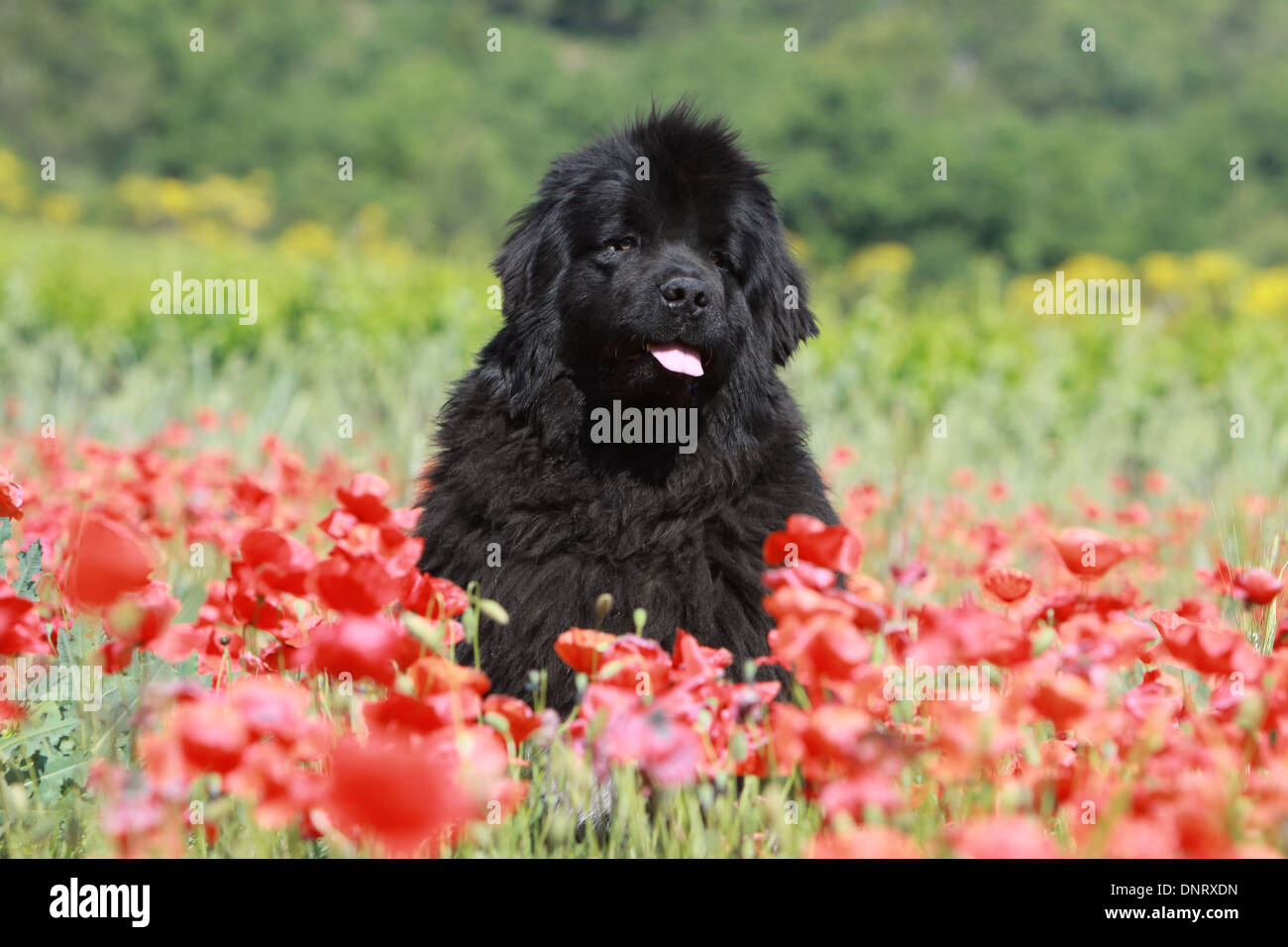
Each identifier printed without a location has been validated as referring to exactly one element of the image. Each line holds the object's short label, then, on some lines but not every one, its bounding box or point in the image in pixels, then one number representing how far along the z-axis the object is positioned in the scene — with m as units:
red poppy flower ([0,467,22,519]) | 2.25
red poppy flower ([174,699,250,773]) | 1.38
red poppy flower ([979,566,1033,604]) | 2.27
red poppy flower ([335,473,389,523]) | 2.06
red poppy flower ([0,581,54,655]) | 1.83
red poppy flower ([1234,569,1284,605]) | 2.20
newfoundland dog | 3.24
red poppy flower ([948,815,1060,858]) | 1.33
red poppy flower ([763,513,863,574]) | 1.89
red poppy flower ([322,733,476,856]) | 1.26
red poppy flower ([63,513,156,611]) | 1.72
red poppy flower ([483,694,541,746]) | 1.79
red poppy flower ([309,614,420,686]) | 1.56
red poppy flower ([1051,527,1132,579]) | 2.17
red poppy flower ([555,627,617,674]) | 1.94
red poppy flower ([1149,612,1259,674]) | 1.88
